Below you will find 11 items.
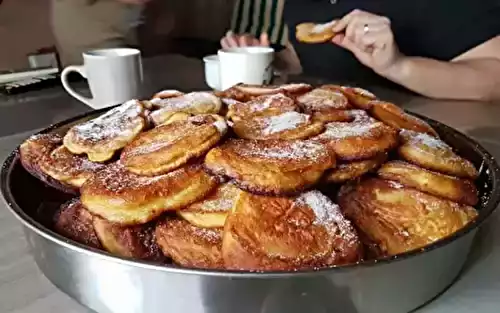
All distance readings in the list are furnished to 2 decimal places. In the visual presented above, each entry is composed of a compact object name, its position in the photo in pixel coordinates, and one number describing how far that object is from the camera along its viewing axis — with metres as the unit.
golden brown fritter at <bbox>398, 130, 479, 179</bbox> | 0.65
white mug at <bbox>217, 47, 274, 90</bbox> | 1.25
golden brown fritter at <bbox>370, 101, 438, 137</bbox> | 0.76
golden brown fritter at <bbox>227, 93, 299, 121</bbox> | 0.71
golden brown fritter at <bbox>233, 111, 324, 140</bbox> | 0.65
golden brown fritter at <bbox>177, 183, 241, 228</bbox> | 0.56
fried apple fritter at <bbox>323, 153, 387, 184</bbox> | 0.61
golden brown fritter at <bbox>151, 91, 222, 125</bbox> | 0.71
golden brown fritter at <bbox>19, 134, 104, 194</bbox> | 0.63
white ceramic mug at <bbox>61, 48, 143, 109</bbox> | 1.20
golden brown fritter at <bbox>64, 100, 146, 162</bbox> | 0.65
